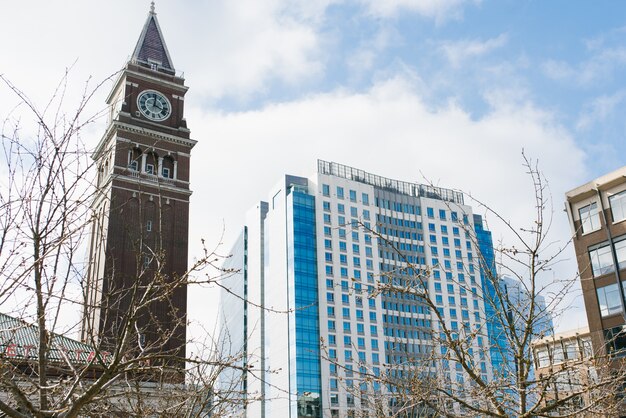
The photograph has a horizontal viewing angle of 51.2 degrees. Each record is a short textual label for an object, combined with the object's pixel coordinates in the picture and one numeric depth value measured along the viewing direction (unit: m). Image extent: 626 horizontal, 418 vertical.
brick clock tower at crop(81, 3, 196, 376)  48.69
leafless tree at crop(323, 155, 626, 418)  8.41
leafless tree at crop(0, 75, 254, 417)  6.61
